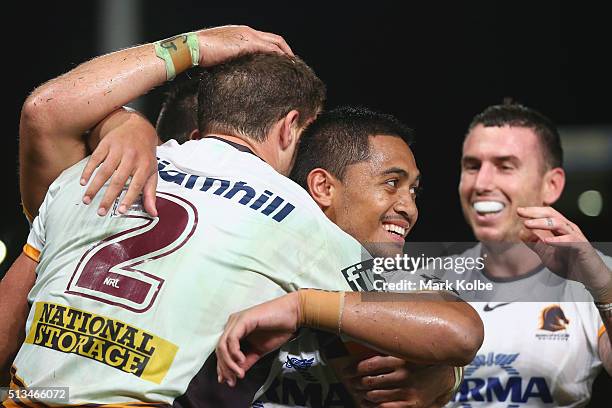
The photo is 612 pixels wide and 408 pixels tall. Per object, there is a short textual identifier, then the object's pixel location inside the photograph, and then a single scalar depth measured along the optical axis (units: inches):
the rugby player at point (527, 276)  283.7
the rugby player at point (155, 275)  199.9
